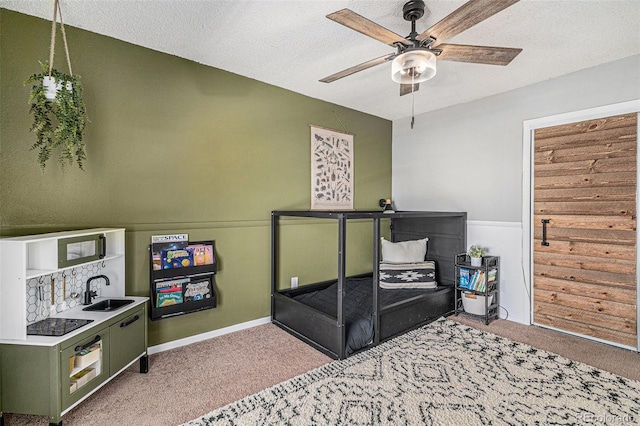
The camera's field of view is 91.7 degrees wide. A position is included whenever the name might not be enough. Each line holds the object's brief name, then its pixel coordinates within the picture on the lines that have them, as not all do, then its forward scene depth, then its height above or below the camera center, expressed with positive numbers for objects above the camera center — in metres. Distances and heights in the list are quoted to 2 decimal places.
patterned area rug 1.70 -1.13
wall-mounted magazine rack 2.44 -0.55
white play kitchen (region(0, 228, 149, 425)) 1.54 -0.63
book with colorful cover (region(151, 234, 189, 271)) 2.45 -0.28
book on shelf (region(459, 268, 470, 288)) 3.21 -0.70
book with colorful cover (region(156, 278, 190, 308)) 2.45 -0.65
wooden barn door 2.55 -0.16
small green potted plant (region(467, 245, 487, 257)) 3.16 -0.43
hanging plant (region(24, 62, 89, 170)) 1.72 +0.56
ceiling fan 1.51 +0.96
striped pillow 3.24 -0.69
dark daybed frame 2.41 -0.83
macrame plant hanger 1.71 +1.04
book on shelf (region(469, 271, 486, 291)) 3.08 -0.72
